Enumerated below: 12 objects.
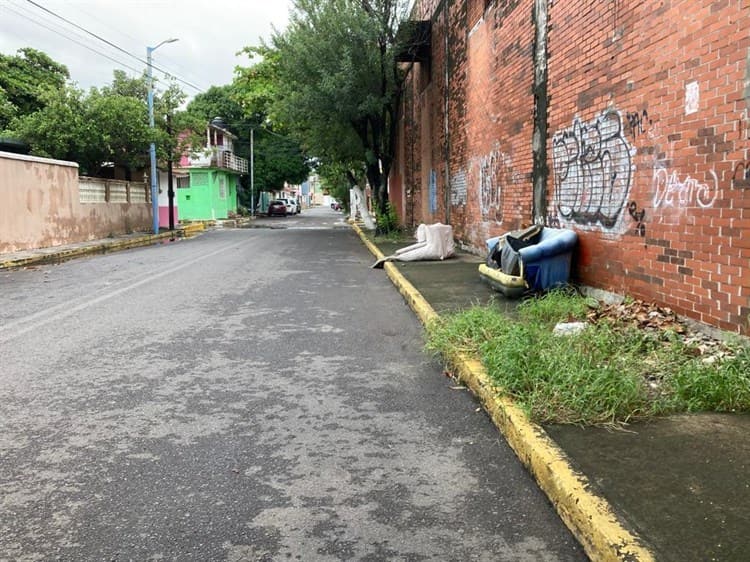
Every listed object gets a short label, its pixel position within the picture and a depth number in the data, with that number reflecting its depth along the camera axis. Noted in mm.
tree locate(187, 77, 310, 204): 56938
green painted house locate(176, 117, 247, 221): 46500
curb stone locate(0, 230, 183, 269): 15623
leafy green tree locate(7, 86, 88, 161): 22219
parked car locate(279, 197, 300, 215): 62456
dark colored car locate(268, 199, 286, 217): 60062
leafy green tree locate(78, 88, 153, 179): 23062
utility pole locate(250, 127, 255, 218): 55275
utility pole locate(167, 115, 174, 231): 29153
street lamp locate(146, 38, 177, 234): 25828
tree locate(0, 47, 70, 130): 29106
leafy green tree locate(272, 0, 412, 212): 19531
